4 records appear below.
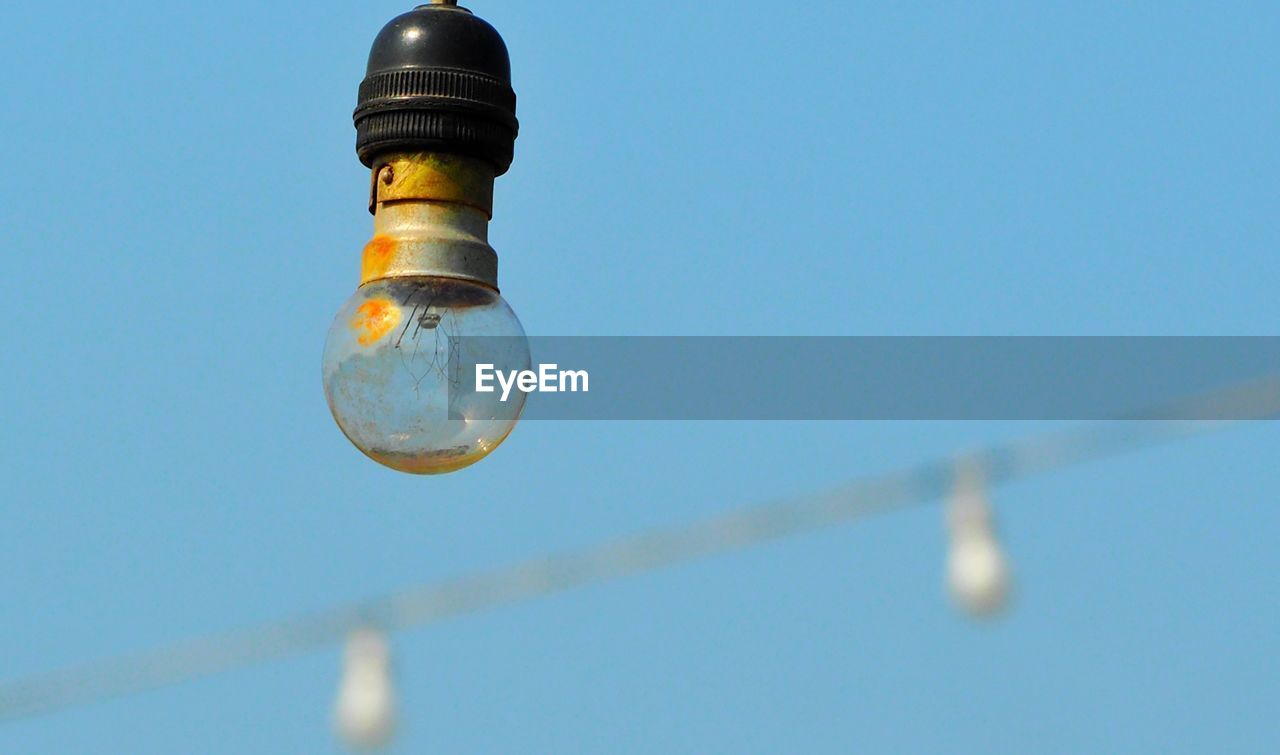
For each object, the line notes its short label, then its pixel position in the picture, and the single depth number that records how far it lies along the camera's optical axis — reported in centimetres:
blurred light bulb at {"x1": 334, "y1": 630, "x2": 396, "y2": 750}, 737
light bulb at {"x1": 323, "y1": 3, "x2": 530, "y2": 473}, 514
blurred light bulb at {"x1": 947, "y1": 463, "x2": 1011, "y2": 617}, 632
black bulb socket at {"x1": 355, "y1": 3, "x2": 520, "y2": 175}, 522
